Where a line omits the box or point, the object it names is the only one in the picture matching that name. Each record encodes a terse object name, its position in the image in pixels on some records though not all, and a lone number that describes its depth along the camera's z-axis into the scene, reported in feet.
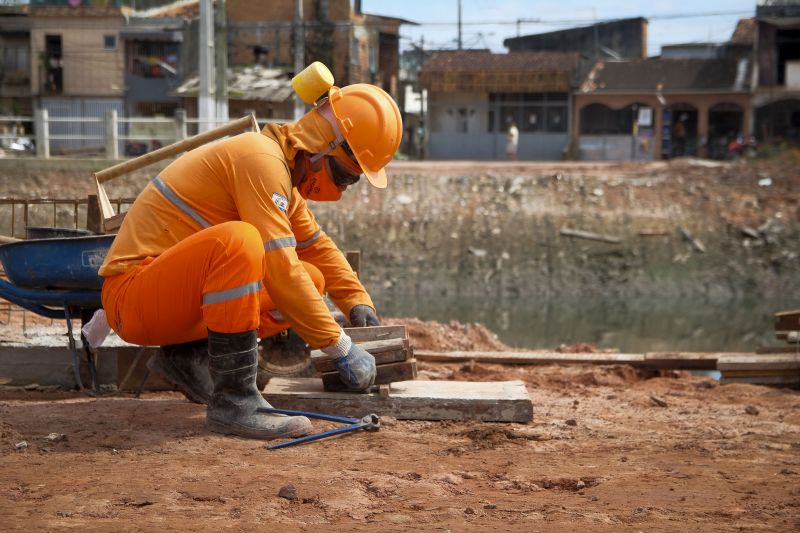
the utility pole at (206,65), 78.95
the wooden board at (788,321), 23.70
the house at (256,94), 125.29
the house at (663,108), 124.88
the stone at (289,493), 12.05
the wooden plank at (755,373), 22.52
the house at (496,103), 128.88
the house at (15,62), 144.15
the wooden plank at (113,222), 18.92
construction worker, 14.24
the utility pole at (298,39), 125.93
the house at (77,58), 140.26
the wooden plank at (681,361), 25.20
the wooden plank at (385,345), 16.40
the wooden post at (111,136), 71.31
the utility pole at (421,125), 131.44
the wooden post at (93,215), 21.65
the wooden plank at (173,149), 19.60
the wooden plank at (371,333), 16.98
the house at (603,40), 154.40
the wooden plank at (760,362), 22.43
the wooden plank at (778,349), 23.52
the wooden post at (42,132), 72.64
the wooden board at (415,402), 16.28
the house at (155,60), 137.18
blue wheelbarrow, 17.78
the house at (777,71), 122.42
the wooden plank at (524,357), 25.55
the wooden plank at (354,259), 21.85
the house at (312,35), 138.10
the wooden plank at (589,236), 75.87
